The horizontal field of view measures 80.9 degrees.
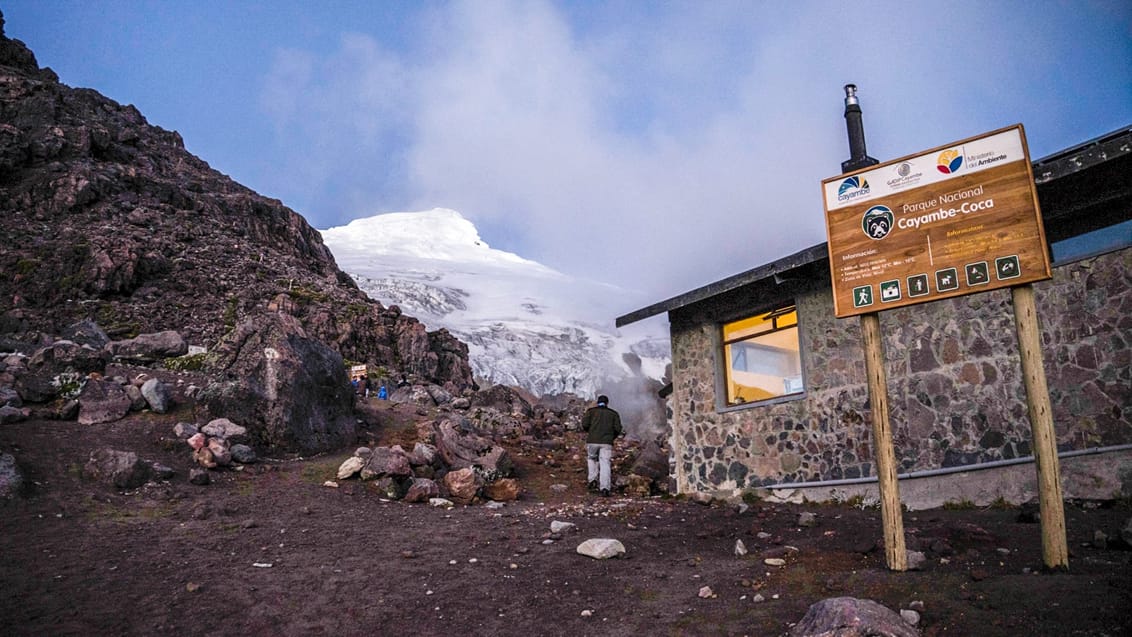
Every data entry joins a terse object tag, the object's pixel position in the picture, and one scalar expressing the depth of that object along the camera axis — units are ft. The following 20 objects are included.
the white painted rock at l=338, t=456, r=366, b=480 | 36.55
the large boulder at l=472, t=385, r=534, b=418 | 80.38
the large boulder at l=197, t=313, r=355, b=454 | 39.47
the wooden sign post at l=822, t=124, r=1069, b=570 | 16.46
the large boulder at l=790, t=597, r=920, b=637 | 12.80
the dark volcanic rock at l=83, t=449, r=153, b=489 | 29.76
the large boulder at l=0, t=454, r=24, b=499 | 26.13
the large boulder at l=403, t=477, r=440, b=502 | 34.91
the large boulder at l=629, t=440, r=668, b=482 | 44.07
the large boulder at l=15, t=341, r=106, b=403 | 37.47
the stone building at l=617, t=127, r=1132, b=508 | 23.32
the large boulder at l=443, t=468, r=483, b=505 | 36.04
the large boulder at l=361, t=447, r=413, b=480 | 36.76
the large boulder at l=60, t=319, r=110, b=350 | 61.28
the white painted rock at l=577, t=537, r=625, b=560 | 23.54
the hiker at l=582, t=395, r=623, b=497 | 40.50
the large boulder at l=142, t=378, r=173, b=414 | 38.78
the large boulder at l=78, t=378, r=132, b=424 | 36.86
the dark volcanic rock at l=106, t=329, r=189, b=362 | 54.24
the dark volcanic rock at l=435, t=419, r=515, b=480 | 41.78
